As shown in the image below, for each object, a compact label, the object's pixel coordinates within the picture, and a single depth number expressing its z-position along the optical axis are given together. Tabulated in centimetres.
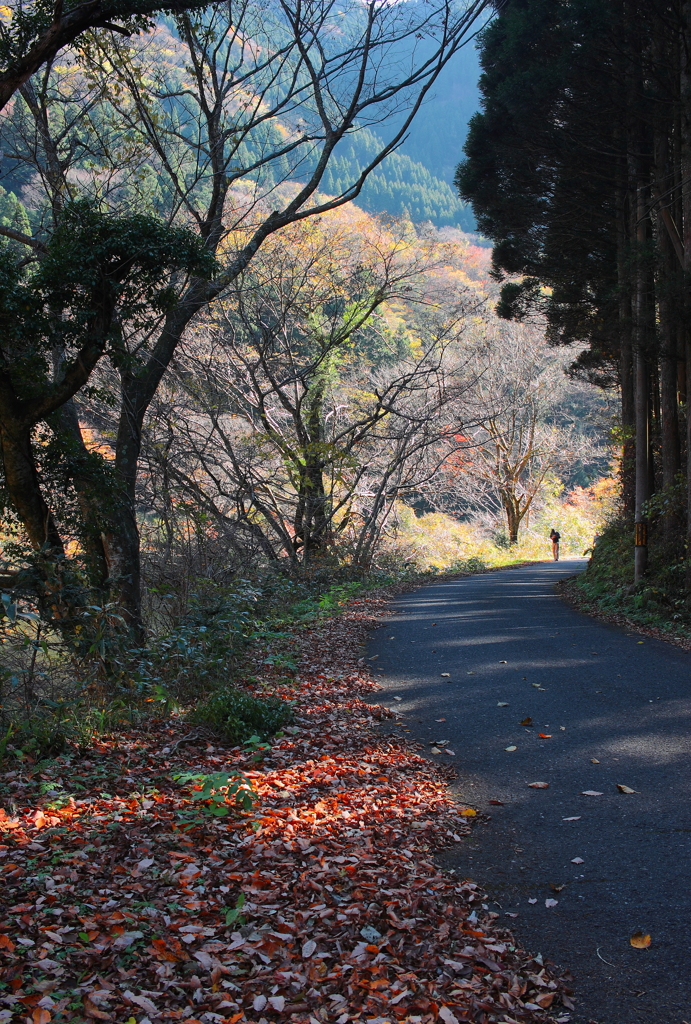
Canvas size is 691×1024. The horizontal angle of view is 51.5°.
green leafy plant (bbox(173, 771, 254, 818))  438
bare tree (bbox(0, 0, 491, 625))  1044
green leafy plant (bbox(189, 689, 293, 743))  574
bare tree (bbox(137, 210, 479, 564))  1474
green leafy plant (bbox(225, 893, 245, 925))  326
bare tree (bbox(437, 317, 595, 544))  2973
